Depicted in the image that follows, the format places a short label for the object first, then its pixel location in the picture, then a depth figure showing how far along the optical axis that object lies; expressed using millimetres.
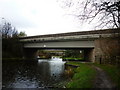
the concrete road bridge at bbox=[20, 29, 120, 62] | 18540
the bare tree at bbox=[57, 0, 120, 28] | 5727
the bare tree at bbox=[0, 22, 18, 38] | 27339
